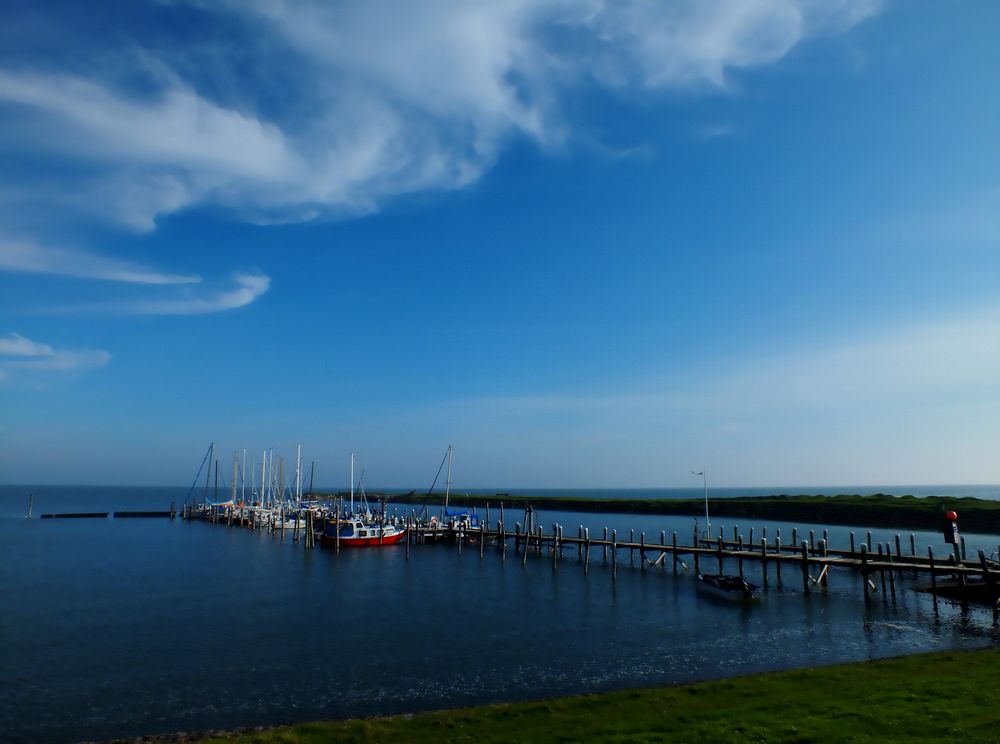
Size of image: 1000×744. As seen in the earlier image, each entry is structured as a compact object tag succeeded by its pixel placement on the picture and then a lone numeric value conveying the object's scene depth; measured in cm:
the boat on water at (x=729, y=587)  3875
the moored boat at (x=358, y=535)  6994
